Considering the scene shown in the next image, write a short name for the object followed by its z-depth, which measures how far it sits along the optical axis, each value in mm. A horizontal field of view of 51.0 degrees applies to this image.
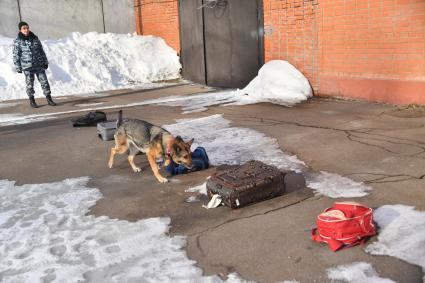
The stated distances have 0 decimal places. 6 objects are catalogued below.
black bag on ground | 9445
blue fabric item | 5961
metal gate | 12717
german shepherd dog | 5434
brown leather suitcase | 4590
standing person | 11867
